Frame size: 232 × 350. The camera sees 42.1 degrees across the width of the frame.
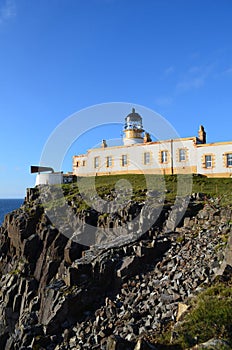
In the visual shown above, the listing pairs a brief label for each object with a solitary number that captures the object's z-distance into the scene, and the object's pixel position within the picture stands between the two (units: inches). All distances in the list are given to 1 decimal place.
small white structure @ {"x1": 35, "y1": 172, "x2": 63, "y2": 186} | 1822.3
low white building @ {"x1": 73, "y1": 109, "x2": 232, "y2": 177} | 1652.3
